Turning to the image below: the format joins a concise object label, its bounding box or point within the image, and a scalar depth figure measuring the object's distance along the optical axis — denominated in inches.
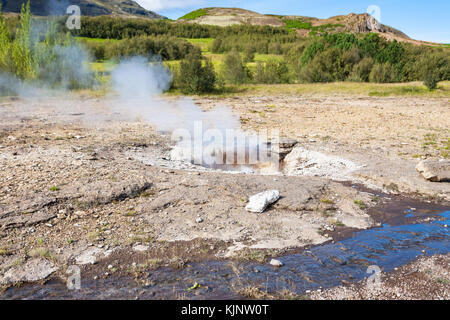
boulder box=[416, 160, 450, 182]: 222.8
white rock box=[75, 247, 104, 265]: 136.9
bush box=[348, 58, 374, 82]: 825.4
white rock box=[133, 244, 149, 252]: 145.0
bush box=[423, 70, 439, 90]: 671.1
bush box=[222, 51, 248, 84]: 839.4
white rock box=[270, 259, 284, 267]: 135.8
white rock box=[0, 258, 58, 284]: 125.5
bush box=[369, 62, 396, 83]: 818.2
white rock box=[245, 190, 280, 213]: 178.7
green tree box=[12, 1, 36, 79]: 582.9
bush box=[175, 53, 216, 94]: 652.1
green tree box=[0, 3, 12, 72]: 572.4
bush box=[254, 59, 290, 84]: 858.8
